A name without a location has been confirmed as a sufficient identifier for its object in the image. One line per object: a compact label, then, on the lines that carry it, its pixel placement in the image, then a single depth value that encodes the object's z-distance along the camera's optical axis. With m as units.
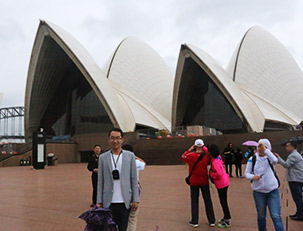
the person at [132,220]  2.87
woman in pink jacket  4.17
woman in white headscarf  3.35
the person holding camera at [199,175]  4.20
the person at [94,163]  5.30
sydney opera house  26.30
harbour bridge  57.16
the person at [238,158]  10.17
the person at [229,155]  10.07
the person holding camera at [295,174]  4.41
